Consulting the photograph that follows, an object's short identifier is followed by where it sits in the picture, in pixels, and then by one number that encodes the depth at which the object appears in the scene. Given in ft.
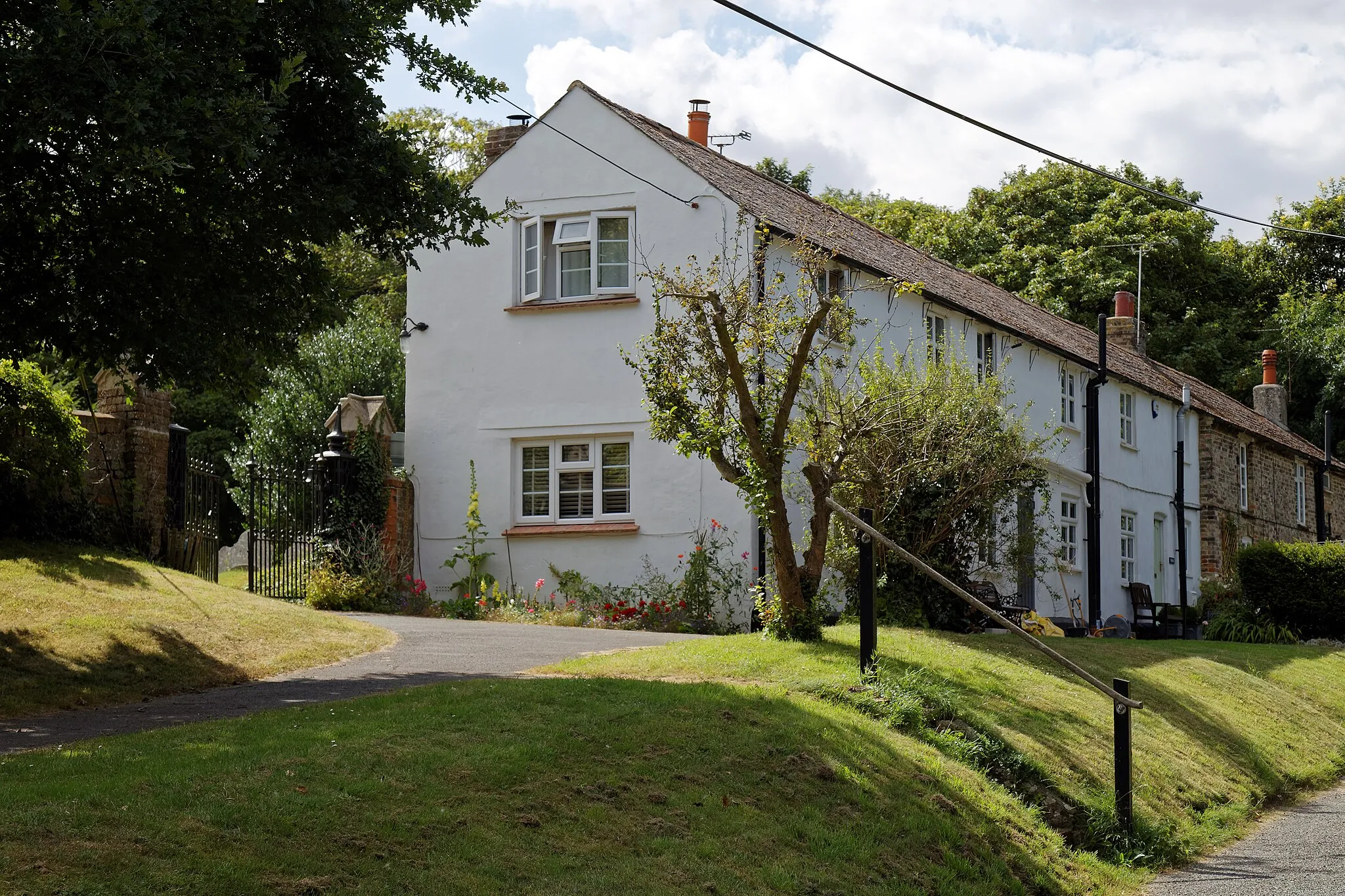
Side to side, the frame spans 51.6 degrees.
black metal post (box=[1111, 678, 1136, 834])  33.22
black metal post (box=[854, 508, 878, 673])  37.60
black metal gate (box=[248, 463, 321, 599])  66.80
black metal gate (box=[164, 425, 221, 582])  57.77
